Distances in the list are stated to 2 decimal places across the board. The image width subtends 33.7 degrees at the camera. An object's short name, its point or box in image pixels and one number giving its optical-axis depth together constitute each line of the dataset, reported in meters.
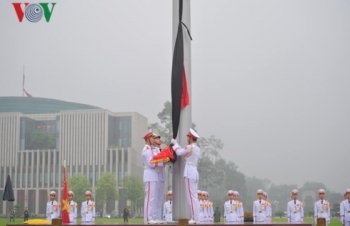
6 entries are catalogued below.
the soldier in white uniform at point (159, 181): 7.98
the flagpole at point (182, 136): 8.05
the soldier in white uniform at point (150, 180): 7.86
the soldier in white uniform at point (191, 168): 7.81
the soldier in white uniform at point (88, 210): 11.55
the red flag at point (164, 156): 7.76
